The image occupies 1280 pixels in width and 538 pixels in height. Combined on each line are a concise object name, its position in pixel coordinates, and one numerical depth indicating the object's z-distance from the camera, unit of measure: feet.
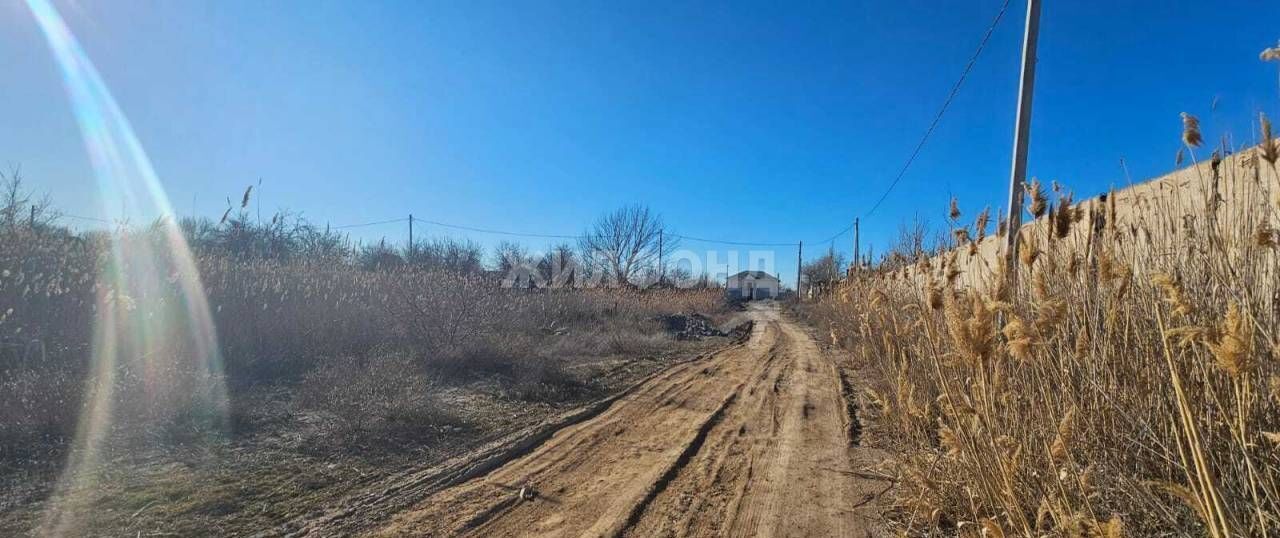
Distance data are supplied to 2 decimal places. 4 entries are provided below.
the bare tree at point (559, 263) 115.77
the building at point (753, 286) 195.62
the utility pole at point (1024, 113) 17.78
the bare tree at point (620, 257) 128.57
